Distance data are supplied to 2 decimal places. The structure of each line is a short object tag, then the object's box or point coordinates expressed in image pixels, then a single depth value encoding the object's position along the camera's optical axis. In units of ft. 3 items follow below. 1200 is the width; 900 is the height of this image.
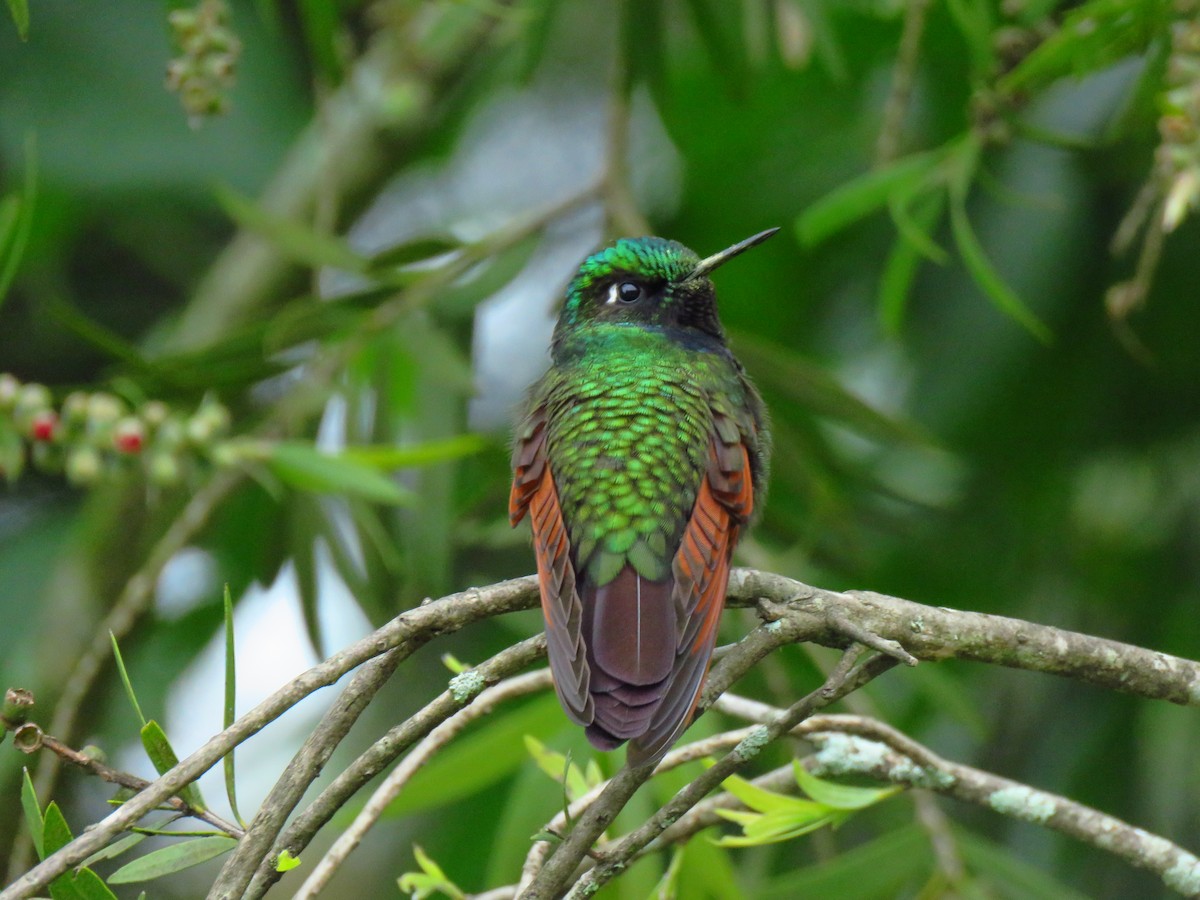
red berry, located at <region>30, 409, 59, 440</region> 18.21
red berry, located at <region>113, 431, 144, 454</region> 19.07
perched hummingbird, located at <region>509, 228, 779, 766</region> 12.32
